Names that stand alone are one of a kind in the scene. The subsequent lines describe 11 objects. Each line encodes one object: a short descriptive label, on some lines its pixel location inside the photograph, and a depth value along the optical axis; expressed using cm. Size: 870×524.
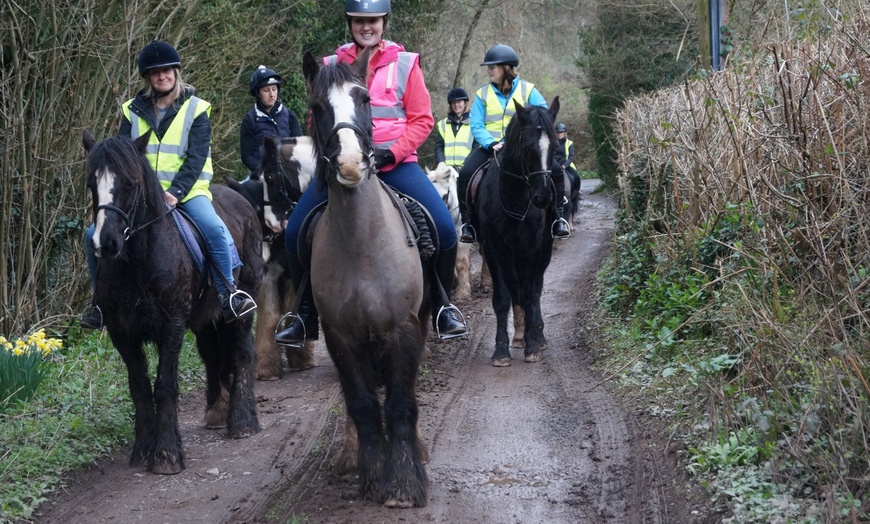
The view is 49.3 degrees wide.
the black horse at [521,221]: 942
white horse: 1362
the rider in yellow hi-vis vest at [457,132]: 1573
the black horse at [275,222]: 947
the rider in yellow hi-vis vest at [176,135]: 693
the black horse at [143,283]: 615
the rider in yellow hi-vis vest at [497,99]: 1065
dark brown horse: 541
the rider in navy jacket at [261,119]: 1070
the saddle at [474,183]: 1095
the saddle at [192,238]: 688
